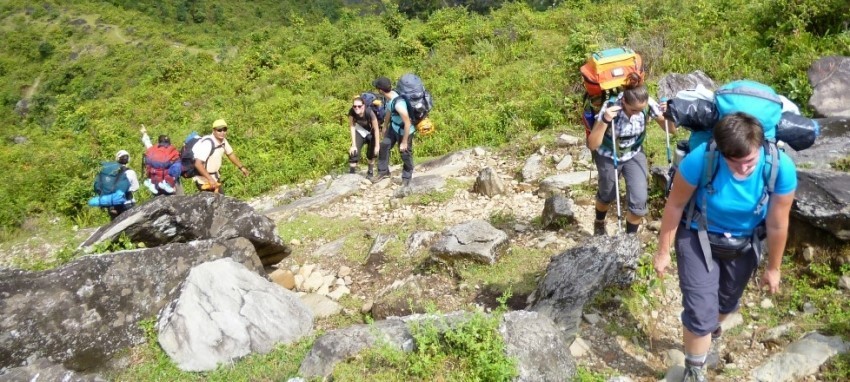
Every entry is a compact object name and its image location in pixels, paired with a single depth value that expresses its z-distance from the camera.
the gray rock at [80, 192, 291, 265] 5.32
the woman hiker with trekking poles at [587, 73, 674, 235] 4.09
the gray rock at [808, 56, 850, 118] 7.16
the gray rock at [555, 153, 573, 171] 7.55
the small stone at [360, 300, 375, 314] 5.07
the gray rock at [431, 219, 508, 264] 5.25
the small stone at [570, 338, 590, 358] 3.71
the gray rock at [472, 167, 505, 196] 7.17
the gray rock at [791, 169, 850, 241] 4.21
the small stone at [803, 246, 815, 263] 4.38
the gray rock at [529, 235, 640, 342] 4.14
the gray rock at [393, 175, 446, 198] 7.54
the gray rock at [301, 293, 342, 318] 5.06
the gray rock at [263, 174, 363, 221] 7.84
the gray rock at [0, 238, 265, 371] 4.10
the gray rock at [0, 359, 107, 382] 3.54
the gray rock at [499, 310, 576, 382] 3.14
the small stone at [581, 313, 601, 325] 4.03
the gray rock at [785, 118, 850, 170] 5.08
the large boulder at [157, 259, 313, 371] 4.13
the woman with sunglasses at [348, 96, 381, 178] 8.53
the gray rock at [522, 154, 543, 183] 7.51
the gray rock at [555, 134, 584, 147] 8.15
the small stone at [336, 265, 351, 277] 5.82
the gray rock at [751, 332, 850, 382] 3.26
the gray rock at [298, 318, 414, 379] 3.33
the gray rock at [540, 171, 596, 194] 6.78
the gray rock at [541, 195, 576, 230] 5.71
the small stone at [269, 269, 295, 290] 5.71
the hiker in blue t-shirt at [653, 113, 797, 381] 2.60
